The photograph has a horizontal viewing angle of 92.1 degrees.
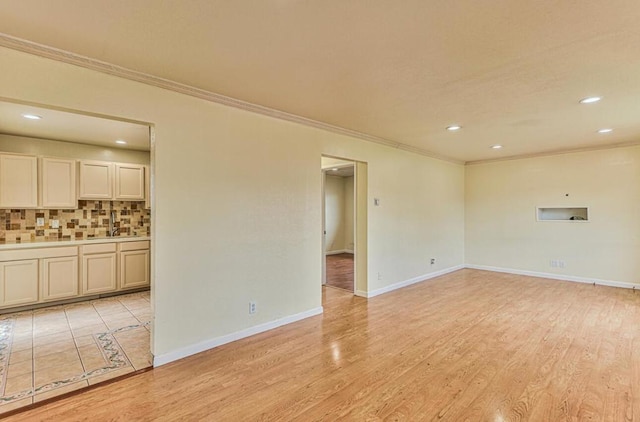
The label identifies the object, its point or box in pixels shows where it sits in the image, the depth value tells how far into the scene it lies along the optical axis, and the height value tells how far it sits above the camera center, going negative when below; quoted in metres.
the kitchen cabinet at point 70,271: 3.99 -0.81
